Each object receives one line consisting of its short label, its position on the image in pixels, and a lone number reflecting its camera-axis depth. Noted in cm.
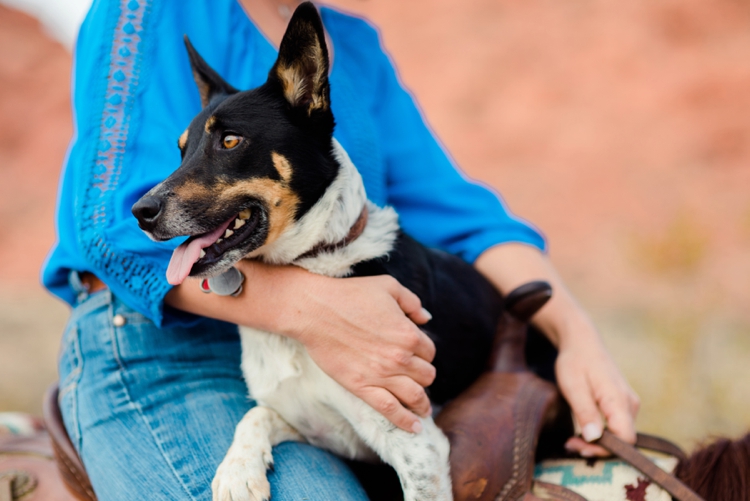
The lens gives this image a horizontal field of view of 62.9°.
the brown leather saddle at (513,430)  156
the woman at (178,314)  147
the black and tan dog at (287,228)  140
